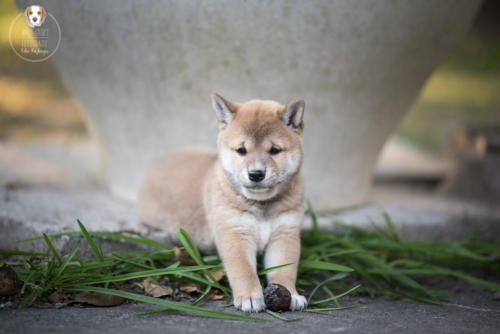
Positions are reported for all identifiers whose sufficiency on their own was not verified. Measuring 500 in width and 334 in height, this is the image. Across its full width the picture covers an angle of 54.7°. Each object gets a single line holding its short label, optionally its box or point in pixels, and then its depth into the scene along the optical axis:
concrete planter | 3.05
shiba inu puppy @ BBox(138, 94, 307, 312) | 2.43
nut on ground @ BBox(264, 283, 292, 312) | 2.27
